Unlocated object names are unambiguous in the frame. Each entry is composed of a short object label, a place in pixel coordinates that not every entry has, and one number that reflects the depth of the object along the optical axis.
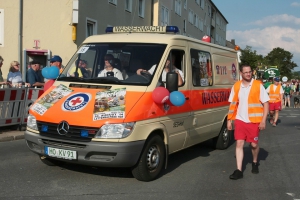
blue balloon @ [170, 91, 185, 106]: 6.25
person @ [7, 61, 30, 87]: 11.51
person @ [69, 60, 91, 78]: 6.69
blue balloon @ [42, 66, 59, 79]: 7.34
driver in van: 6.38
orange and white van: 5.60
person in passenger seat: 6.47
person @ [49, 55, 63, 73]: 9.61
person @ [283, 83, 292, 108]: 28.62
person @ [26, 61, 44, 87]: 11.49
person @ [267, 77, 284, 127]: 15.42
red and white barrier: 9.99
